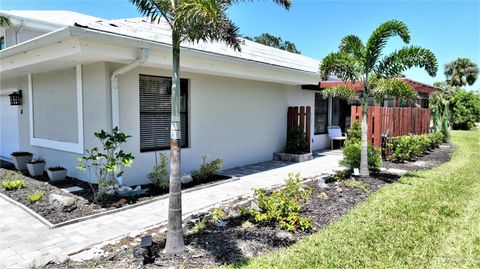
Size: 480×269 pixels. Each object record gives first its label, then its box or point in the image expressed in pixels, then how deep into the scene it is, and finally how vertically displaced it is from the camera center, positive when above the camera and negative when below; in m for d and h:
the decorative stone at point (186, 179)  7.72 -1.41
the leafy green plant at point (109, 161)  6.00 -0.81
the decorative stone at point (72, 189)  6.79 -1.48
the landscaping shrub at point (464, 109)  30.11 +0.95
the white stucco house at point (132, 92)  6.46 +0.73
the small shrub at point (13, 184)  7.10 -1.42
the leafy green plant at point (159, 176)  7.24 -1.27
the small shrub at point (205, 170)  8.09 -1.28
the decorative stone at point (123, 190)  6.69 -1.45
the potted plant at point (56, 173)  7.52 -1.24
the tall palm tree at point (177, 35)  3.46 +0.98
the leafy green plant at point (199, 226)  4.70 -1.58
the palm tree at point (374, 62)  7.54 +1.40
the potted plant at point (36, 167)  8.28 -1.21
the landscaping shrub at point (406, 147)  10.75 -0.96
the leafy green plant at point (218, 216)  4.99 -1.50
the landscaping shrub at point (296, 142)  11.77 -0.82
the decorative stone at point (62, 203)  5.59 -1.45
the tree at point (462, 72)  47.00 +6.92
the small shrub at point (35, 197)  6.12 -1.46
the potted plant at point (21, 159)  9.02 -1.10
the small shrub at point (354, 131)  11.89 -0.43
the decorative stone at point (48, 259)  3.66 -1.60
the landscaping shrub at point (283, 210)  4.78 -1.40
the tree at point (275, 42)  42.75 +10.43
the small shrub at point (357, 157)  8.52 -1.02
